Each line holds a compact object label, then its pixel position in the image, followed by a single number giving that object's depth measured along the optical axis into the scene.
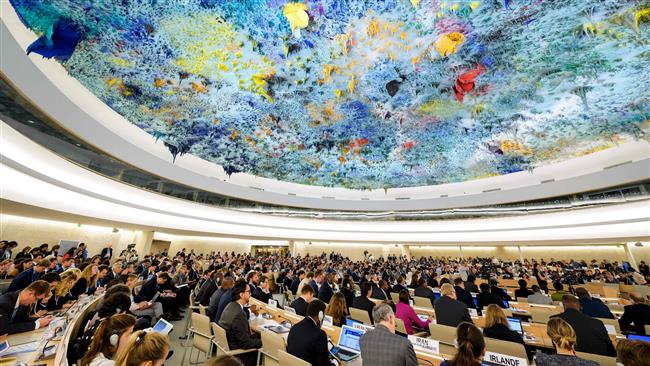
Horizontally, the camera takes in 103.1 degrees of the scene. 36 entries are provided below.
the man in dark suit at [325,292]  6.43
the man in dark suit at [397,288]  7.39
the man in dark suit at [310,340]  2.84
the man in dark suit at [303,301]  4.80
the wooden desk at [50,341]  2.34
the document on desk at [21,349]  2.54
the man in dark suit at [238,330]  3.68
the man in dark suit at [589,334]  3.34
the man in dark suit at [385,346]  2.31
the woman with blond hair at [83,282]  5.49
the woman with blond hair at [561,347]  2.41
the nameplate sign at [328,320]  4.24
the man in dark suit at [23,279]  4.84
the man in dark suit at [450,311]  4.38
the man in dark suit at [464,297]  5.97
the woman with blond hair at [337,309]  4.39
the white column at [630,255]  14.28
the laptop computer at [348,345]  3.15
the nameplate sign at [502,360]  2.55
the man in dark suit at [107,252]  11.31
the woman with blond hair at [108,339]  2.09
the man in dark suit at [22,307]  3.24
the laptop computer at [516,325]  4.13
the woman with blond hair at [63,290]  4.73
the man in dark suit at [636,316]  4.47
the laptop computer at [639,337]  3.30
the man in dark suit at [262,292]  6.57
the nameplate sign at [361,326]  3.59
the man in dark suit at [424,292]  6.73
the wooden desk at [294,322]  2.99
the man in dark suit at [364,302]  5.22
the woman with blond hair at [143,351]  1.75
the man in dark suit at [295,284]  8.57
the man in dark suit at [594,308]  4.86
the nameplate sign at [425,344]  3.21
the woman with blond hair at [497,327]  3.33
